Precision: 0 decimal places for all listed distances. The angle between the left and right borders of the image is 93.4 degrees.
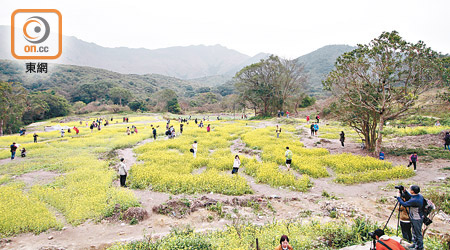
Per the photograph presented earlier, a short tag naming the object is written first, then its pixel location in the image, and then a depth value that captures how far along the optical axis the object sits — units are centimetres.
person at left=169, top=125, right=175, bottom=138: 2656
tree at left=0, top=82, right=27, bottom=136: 3906
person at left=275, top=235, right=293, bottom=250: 484
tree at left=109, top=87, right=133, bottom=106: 8844
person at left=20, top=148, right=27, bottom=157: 1892
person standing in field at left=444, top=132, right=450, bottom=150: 1650
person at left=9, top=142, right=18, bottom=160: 1802
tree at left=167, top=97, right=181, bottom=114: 8331
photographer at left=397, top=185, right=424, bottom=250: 525
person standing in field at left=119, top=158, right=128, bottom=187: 1155
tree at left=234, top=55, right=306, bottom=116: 5249
